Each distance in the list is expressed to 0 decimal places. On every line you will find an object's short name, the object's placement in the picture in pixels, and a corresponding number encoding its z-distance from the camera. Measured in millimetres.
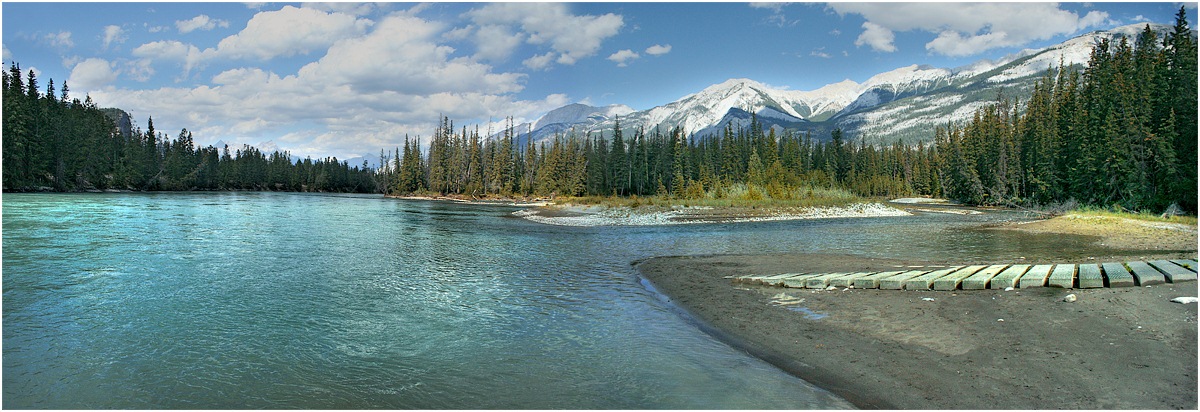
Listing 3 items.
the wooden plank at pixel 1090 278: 10125
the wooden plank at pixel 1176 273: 9828
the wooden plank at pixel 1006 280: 10627
